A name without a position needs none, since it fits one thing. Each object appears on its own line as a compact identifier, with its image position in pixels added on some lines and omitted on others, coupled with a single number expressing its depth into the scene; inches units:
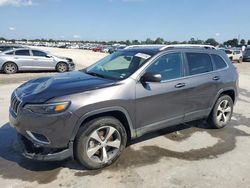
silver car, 401.5
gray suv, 98.0
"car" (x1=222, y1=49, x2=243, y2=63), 795.2
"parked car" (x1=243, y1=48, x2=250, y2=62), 840.0
